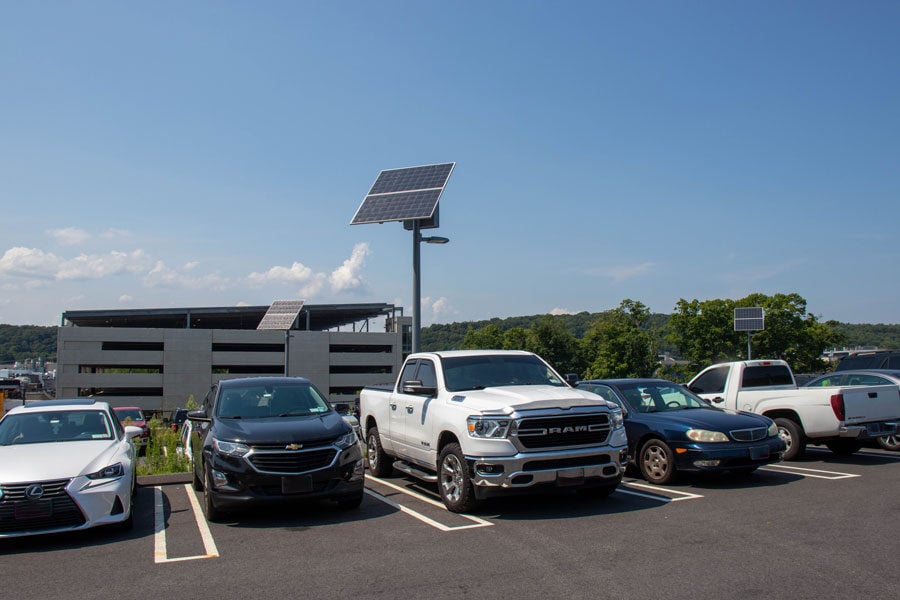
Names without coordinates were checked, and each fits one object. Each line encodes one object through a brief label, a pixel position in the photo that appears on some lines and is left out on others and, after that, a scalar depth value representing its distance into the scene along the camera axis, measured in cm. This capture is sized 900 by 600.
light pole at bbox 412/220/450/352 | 1444
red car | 2332
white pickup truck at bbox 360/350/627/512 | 787
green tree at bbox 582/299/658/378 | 7725
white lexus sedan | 714
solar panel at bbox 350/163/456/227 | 1558
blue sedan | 962
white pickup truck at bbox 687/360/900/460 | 1161
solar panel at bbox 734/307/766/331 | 2984
